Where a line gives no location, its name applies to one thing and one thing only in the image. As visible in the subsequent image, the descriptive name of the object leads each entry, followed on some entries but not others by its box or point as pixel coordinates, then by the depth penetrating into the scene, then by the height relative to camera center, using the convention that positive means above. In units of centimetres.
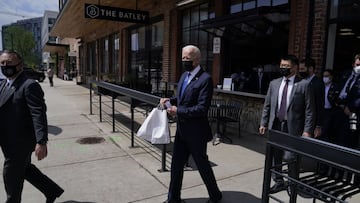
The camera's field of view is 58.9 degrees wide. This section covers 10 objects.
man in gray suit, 375 -45
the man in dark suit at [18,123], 301 -59
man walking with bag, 329 -59
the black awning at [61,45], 3472 +174
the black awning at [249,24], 628 +90
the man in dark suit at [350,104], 437 -51
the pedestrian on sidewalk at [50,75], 2499 -112
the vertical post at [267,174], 226 -77
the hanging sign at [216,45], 834 +52
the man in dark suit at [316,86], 389 -24
